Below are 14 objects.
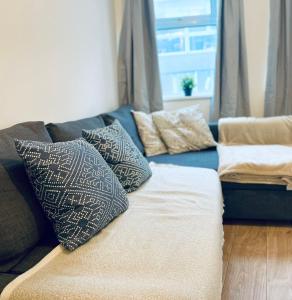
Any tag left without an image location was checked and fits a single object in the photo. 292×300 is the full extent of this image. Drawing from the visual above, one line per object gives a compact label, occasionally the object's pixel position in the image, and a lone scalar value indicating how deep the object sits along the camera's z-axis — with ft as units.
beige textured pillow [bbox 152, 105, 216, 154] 9.07
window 10.92
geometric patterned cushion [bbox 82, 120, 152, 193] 5.88
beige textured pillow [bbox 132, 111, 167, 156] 9.00
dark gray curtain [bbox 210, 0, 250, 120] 9.97
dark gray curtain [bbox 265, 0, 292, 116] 9.66
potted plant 10.95
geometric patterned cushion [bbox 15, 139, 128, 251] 4.18
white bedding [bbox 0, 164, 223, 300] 3.31
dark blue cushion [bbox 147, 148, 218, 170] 7.88
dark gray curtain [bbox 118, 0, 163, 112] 10.39
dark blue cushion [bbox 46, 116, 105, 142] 5.86
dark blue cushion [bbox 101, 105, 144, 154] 8.13
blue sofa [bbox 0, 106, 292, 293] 3.89
